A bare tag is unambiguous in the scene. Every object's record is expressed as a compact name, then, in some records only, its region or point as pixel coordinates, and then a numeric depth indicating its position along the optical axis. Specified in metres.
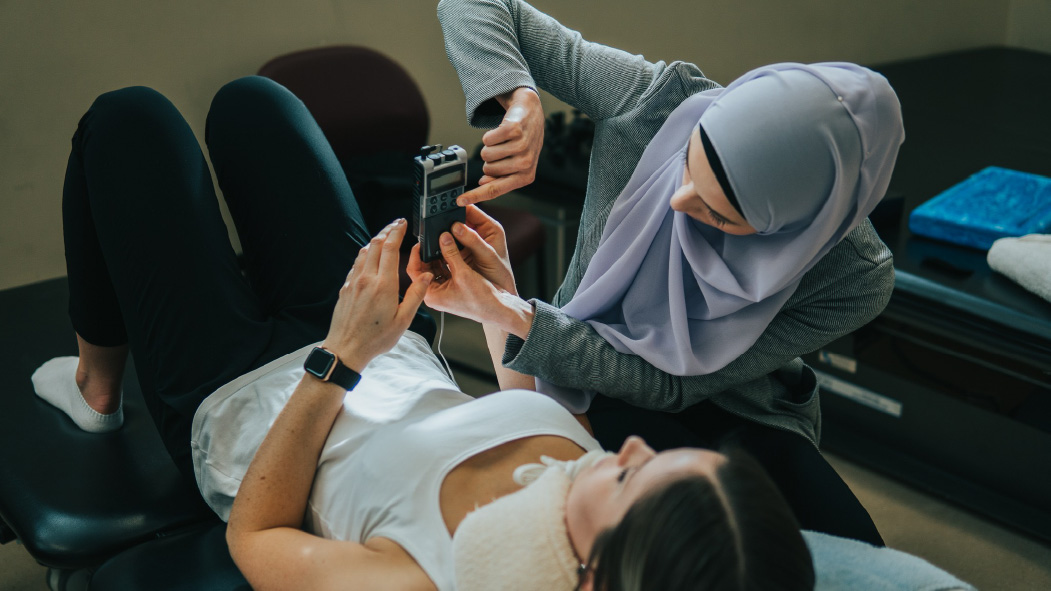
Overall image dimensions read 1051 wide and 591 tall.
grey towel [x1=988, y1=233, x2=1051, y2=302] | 1.70
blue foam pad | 1.92
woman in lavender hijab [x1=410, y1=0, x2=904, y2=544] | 0.97
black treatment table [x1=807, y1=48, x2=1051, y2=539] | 1.71
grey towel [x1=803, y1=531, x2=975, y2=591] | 0.92
